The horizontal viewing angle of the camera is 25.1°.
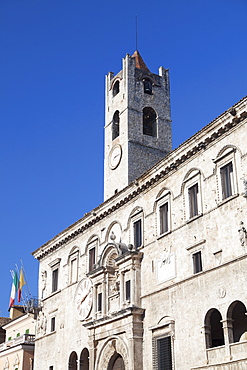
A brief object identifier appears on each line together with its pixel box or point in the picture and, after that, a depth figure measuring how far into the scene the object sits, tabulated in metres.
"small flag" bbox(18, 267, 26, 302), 46.69
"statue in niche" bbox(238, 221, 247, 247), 19.98
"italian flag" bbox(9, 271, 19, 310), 48.00
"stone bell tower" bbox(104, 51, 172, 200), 33.44
